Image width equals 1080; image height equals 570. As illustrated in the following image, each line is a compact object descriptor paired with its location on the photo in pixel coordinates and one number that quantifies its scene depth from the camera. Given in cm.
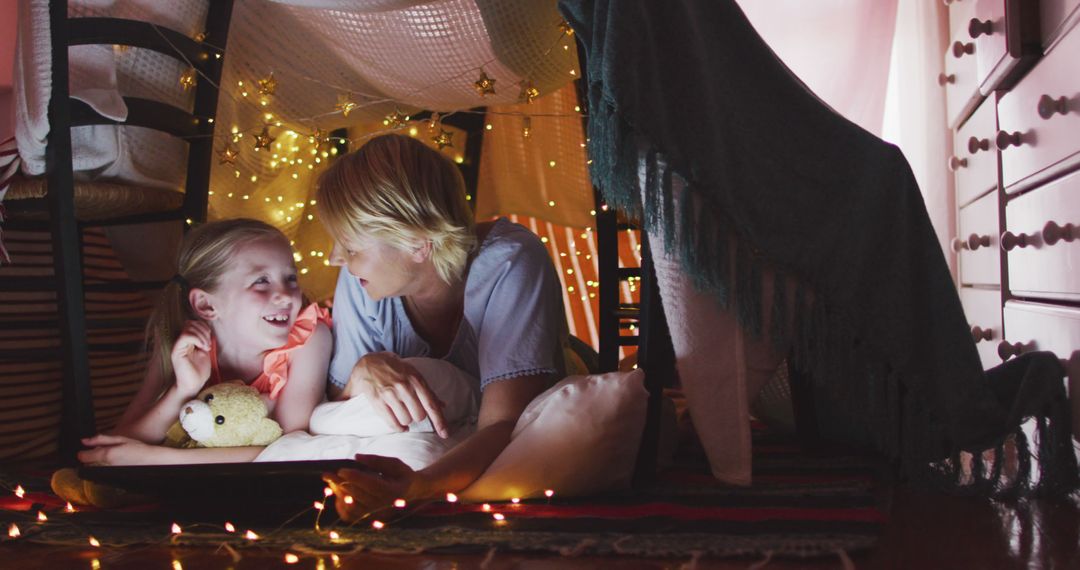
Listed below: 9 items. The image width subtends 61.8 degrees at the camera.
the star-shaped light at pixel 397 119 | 169
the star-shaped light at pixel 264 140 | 164
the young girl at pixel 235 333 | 135
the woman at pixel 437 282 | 117
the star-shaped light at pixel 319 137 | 172
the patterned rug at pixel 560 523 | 87
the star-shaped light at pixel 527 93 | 157
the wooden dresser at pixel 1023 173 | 104
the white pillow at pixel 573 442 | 107
